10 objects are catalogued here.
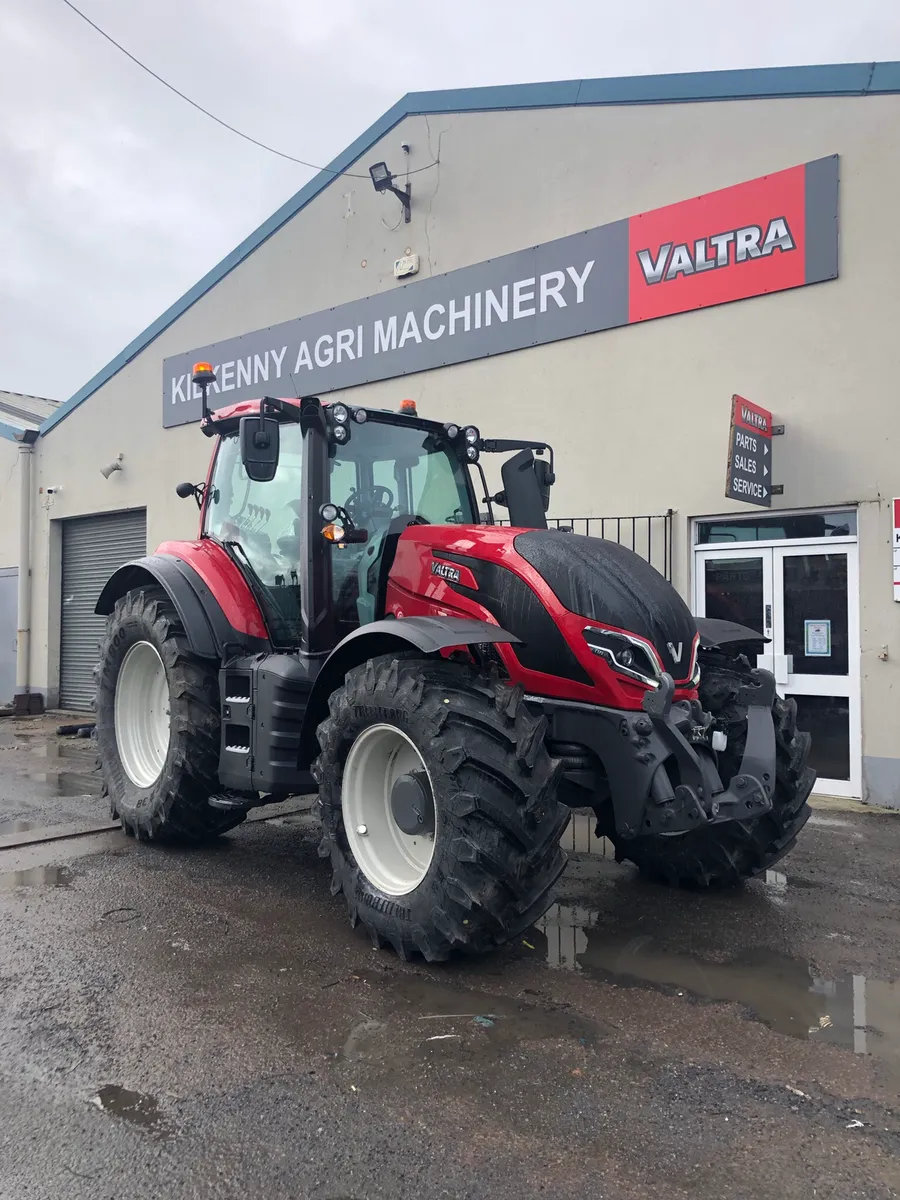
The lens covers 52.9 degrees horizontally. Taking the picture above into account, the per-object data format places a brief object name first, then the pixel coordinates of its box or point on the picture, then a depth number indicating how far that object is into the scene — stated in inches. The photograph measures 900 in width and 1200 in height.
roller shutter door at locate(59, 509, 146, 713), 538.6
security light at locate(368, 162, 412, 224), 388.8
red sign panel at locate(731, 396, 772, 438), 271.0
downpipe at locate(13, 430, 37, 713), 573.3
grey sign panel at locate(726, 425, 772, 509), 268.5
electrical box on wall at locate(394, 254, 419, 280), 390.3
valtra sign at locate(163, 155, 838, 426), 290.4
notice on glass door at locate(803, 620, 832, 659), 287.7
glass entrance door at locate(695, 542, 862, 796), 282.7
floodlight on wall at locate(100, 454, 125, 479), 526.9
